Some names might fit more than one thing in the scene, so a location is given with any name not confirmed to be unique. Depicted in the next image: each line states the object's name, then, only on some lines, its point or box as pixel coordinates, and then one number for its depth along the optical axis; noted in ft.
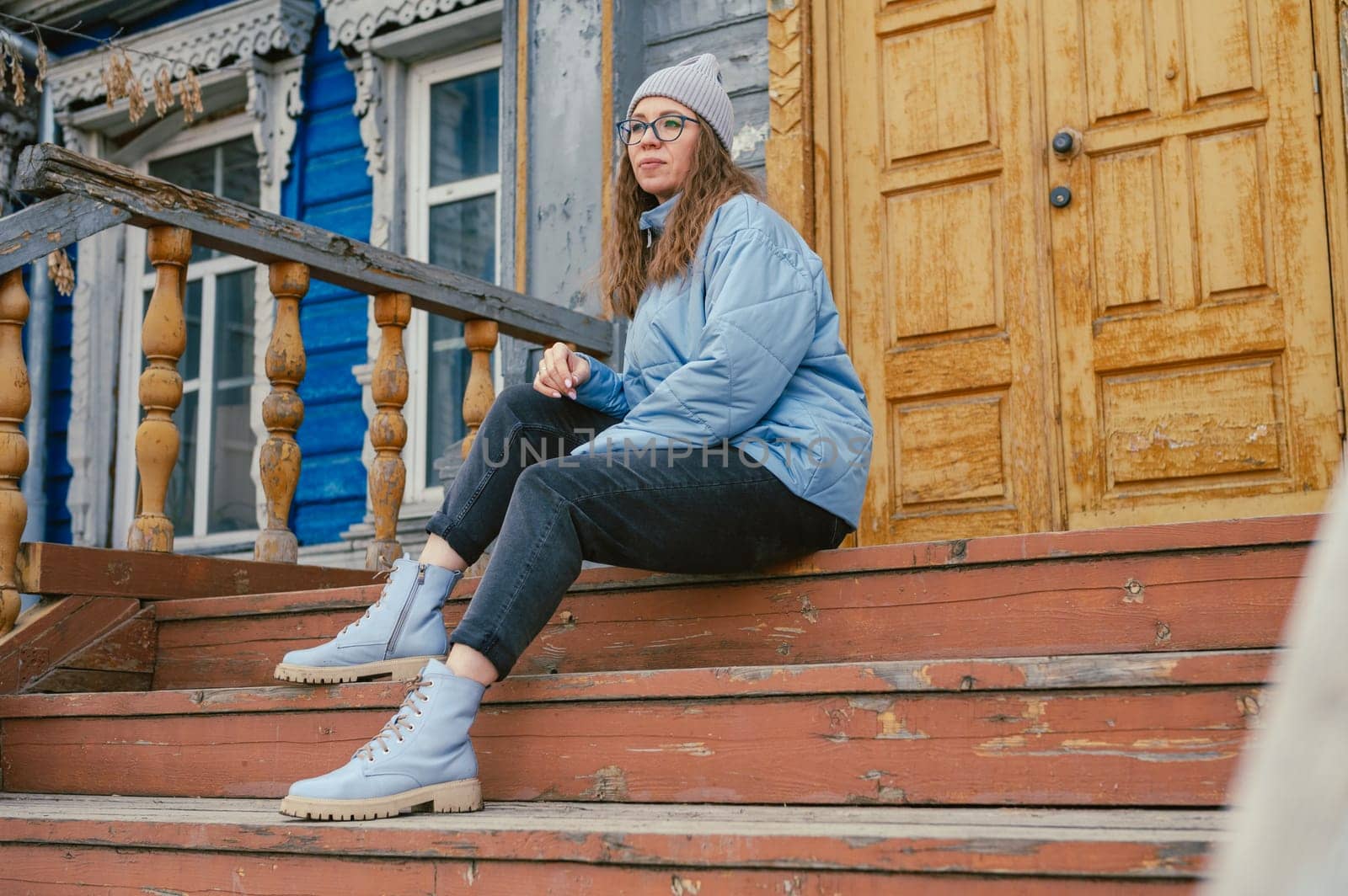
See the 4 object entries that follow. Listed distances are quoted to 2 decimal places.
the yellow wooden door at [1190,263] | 11.95
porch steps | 5.81
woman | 7.29
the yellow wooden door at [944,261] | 13.33
